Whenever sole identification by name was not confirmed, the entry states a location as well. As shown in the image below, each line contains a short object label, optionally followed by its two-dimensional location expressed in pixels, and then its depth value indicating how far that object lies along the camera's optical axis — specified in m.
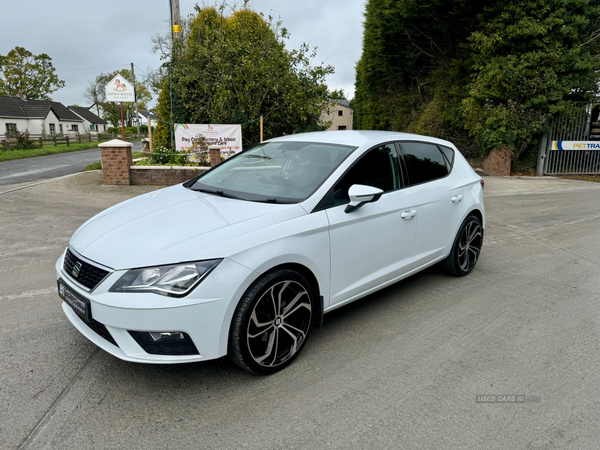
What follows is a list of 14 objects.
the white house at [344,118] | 74.62
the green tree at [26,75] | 64.94
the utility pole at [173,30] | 14.84
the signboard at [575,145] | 15.98
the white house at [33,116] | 51.34
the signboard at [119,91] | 16.03
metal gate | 15.83
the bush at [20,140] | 28.58
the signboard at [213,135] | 13.07
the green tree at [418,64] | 19.17
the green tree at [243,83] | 14.55
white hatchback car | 2.65
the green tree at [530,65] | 14.56
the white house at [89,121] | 73.94
